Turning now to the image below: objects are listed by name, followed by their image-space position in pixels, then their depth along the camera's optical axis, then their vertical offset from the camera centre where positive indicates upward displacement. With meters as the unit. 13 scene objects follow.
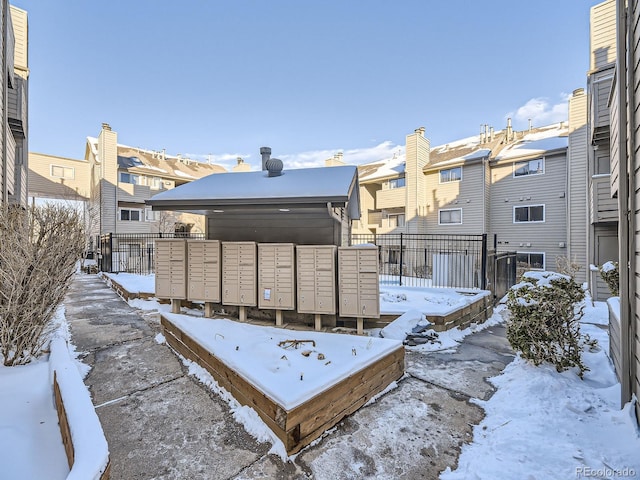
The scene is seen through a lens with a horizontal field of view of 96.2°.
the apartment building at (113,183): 17.03 +3.88
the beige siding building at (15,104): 5.43 +3.49
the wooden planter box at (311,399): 2.18 -1.41
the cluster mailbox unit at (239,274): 5.44 -0.63
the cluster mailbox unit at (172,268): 5.81 -0.55
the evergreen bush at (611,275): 3.83 -0.48
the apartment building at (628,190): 2.40 +0.44
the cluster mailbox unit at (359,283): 4.93 -0.73
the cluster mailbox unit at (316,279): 5.11 -0.69
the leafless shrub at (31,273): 3.07 -0.36
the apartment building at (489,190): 12.93 +2.67
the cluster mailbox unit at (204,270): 5.62 -0.57
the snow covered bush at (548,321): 3.42 -0.99
